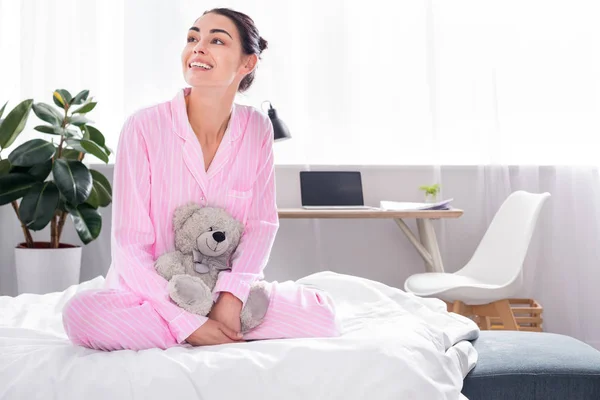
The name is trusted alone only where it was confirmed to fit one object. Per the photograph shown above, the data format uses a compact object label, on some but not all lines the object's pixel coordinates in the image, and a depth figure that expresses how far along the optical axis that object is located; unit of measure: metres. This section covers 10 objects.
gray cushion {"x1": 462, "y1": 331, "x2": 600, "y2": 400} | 1.41
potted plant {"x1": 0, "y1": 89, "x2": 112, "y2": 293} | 2.91
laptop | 3.30
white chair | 2.67
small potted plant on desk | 3.31
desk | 3.01
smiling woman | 1.35
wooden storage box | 3.08
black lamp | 3.24
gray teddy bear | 1.39
